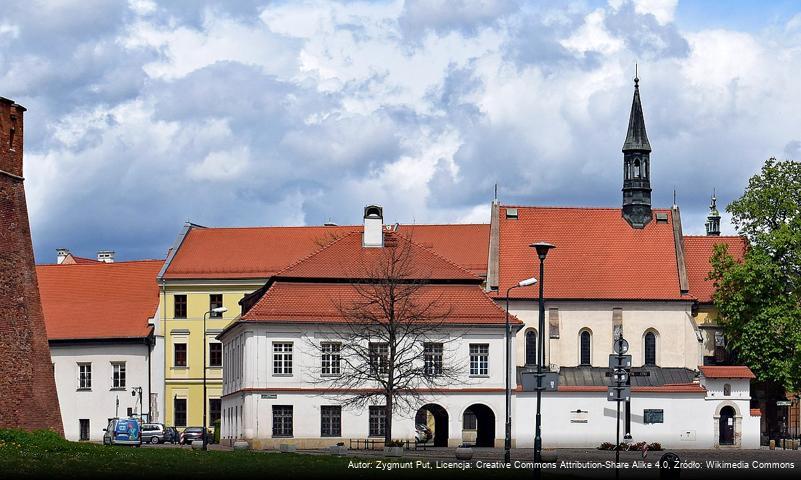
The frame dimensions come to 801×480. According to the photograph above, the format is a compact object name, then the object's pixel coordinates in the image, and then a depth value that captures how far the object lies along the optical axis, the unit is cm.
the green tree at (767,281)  8562
